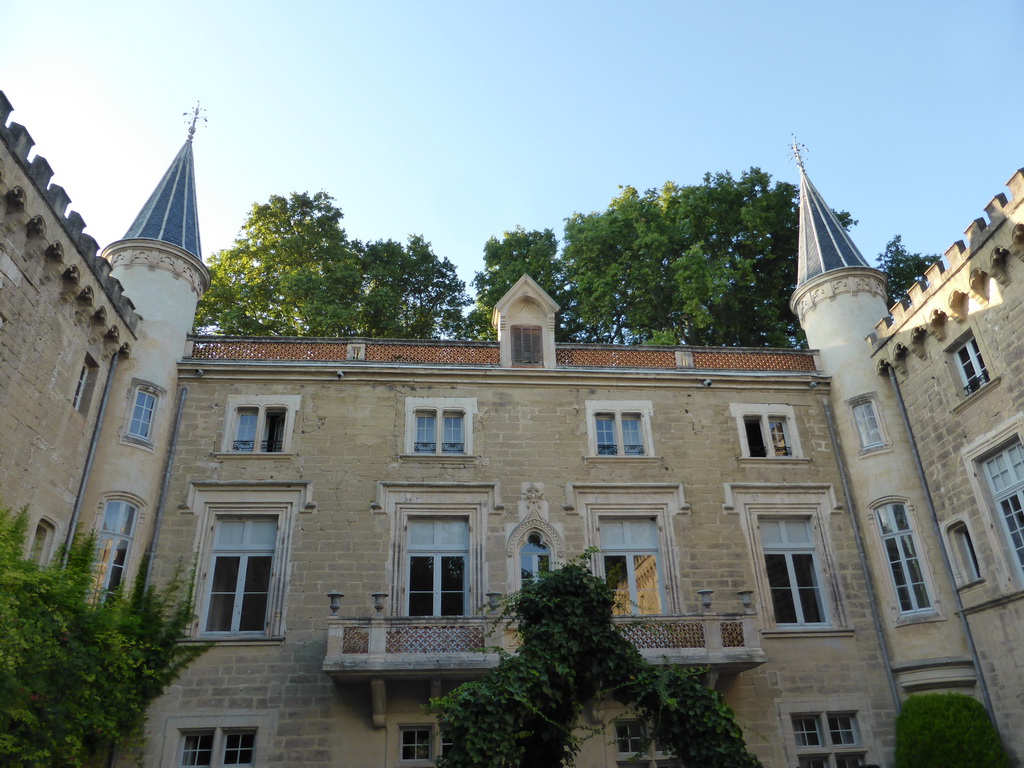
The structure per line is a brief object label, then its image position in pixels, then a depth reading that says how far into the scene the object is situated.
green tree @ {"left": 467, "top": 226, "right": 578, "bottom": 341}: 28.61
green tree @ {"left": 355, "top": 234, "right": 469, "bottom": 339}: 28.12
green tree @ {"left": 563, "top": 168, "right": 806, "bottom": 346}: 26.78
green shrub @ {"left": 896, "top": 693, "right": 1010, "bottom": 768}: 13.93
